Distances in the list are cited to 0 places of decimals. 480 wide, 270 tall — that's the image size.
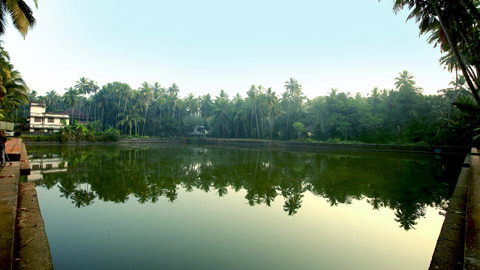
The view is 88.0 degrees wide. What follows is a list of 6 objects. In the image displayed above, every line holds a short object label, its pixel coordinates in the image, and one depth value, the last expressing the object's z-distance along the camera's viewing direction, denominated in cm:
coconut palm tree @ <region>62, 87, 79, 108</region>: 4362
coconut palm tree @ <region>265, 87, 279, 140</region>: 4090
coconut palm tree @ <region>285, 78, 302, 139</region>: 4503
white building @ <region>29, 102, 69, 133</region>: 3481
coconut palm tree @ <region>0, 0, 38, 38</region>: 726
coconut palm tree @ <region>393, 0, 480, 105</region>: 731
